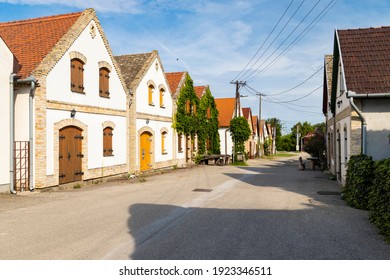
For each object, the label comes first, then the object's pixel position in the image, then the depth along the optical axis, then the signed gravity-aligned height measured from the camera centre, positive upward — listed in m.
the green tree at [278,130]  86.56 +3.52
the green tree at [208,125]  29.88 +1.68
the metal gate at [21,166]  12.35 -0.73
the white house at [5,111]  12.11 +1.23
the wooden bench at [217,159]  29.70 -1.33
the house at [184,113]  25.97 +2.46
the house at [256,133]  53.32 +1.60
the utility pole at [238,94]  34.59 +4.98
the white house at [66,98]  12.48 +1.95
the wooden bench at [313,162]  24.42 -1.39
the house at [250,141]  46.88 +0.33
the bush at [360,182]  9.16 -1.08
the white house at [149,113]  19.73 +2.04
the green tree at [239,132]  32.88 +1.10
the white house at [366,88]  11.03 +1.73
